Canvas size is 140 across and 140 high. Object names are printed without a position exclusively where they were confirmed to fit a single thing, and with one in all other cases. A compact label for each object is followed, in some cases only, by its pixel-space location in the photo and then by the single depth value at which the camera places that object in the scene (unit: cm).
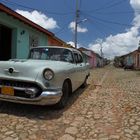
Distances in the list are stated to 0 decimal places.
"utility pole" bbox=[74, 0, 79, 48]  1562
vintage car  306
